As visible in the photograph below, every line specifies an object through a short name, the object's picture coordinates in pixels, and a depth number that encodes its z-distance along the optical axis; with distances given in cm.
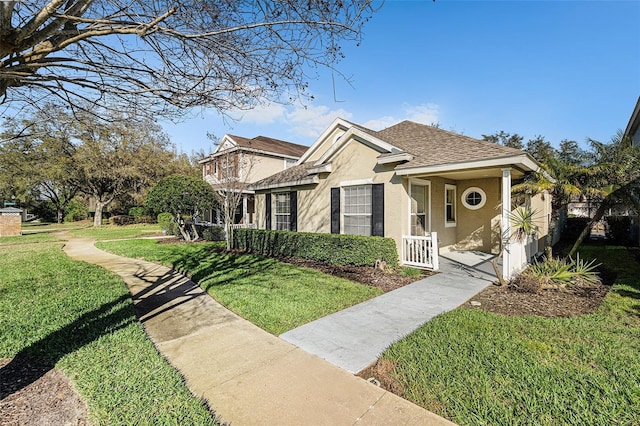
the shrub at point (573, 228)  1598
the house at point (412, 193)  810
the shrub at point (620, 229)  1384
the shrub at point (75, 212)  3794
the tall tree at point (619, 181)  736
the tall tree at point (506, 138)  2995
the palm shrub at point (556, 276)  667
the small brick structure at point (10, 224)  1942
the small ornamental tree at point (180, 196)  1557
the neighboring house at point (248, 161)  1576
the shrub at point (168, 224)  1951
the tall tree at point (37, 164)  2572
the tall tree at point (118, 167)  2606
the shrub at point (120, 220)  3256
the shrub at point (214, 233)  1676
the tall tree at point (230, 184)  1394
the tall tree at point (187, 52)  315
